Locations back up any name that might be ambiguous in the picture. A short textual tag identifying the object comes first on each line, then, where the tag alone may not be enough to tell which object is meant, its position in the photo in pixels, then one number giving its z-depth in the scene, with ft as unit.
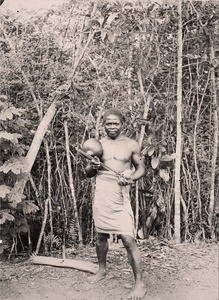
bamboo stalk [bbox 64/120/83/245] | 17.39
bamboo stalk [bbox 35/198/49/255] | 17.40
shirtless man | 11.85
